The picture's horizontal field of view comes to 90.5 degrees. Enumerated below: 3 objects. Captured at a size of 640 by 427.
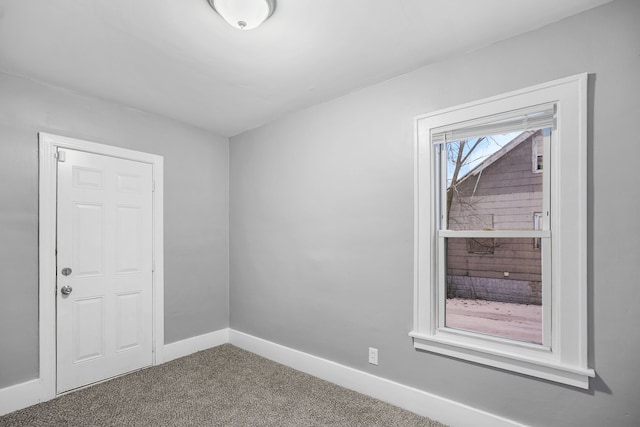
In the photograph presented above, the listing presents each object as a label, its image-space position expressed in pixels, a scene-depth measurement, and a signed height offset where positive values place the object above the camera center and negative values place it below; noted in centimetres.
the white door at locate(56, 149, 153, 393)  257 -50
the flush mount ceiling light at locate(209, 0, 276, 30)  157 +103
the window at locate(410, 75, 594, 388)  173 -12
